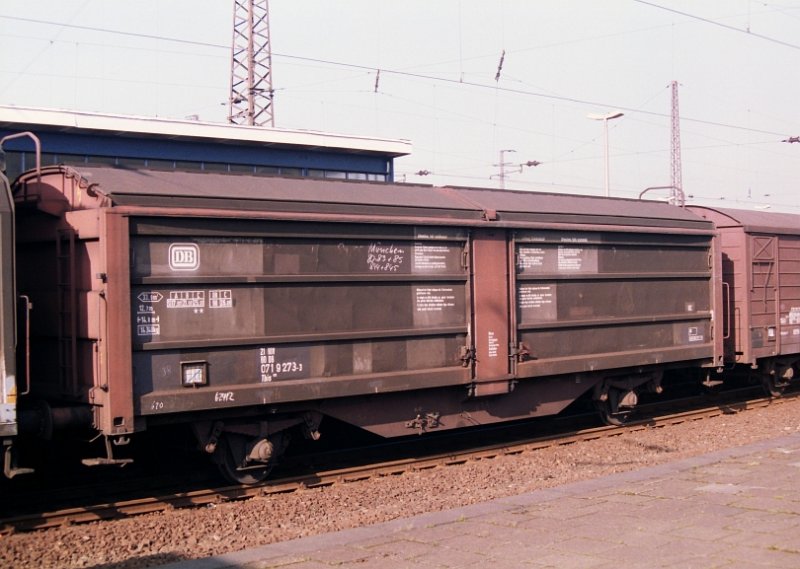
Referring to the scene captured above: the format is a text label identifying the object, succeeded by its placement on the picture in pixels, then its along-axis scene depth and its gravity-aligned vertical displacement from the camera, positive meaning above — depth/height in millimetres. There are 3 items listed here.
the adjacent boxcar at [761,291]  14742 -239
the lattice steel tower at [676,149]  46806 +7140
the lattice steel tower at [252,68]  28688 +7080
